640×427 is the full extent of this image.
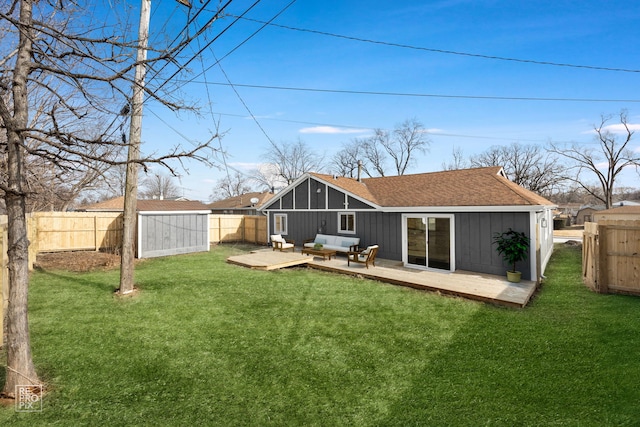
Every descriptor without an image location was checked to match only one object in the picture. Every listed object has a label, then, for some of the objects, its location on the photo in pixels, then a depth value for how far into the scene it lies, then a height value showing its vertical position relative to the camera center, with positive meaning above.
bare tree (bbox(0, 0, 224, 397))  3.49 +1.36
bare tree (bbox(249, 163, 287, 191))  43.16 +6.01
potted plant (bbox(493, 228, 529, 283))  8.52 -0.95
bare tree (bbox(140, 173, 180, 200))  54.55 +5.42
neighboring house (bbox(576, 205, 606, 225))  41.62 +0.10
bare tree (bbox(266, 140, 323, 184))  41.72 +7.89
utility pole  7.35 +0.48
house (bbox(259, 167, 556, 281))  9.27 +0.01
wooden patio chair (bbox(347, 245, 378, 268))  10.66 -1.44
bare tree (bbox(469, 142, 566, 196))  35.53 +6.27
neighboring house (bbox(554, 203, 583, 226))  49.88 +1.09
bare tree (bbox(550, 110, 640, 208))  31.14 +6.37
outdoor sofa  12.64 -1.16
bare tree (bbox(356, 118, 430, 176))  39.56 +9.39
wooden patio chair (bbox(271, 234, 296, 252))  14.45 -1.33
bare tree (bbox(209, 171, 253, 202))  50.38 +5.20
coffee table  11.95 -1.42
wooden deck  7.37 -1.84
